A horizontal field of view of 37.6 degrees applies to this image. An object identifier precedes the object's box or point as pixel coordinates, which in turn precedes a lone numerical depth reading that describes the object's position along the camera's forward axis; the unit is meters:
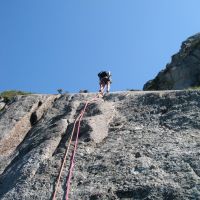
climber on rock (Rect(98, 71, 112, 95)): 17.39
